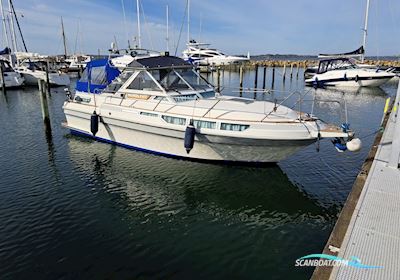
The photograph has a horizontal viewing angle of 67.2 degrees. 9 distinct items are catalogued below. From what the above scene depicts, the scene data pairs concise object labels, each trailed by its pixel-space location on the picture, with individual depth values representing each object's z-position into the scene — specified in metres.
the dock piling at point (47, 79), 32.15
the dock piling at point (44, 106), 14.96
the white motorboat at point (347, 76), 31.64
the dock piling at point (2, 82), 29.22
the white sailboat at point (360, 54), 35.00
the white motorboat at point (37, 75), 33.56
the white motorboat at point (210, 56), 56.16
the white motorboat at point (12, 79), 31.45
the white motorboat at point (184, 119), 8.97
